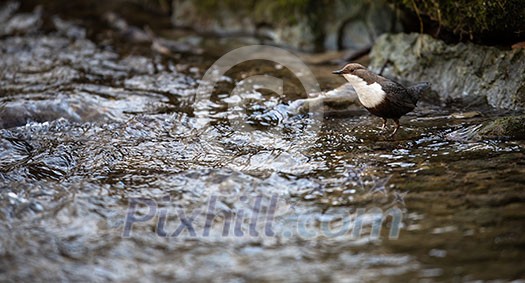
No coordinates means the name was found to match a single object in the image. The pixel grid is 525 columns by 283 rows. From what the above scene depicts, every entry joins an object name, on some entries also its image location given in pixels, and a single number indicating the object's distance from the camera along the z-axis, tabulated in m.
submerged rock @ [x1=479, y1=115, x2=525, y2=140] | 9.92
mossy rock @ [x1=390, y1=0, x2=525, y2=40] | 11.76
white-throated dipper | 10.55
